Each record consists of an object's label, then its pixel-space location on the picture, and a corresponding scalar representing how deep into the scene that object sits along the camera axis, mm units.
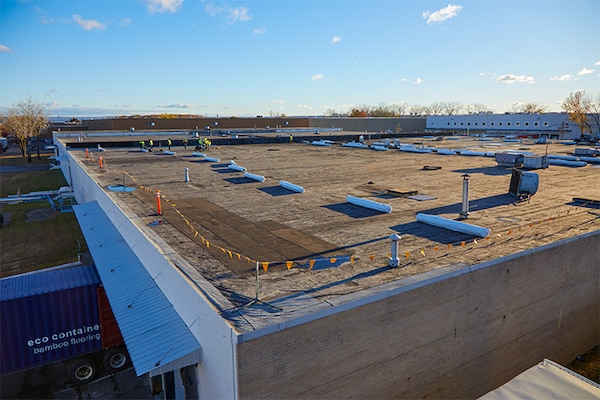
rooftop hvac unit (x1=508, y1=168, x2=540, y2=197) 19609
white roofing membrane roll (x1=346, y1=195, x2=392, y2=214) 17422
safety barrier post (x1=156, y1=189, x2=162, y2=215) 17062
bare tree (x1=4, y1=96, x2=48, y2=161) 84188
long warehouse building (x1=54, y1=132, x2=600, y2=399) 9102
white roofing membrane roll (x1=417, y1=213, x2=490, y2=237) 14169
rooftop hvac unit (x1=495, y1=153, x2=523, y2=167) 30203
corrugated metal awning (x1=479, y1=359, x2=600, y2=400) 8734
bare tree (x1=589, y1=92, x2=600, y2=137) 81375
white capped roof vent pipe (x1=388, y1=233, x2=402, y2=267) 11445
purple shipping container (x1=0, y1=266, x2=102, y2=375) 14719
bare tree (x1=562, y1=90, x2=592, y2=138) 78188
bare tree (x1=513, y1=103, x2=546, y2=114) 154050
